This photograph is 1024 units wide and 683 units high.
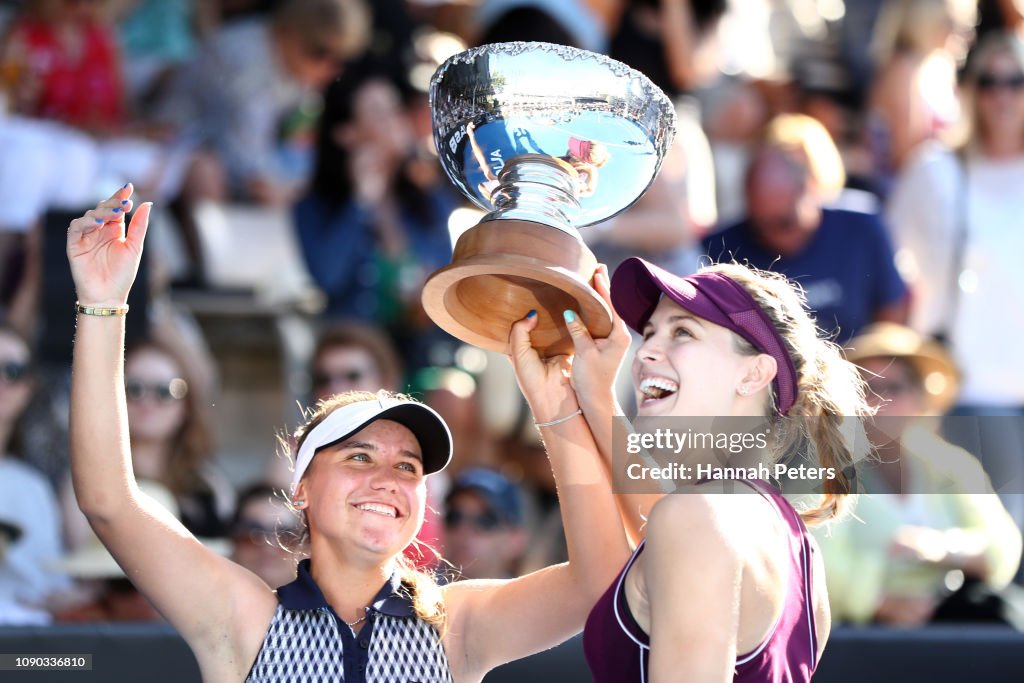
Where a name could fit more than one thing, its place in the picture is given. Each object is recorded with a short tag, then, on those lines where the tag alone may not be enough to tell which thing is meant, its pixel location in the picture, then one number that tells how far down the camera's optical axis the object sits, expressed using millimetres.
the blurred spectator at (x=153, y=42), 12914
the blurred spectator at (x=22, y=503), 8758
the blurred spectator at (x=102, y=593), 8742
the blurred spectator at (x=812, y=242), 10266
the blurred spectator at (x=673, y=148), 10617
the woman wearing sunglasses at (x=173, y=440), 9383
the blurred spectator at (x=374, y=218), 11109
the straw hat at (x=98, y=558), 8820
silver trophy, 5270
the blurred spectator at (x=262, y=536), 8844
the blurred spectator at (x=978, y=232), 10523
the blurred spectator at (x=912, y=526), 8727
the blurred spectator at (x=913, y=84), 12773
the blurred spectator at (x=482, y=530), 9383
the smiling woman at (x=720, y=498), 4285
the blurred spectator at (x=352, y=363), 10070
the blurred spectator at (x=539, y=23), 10578
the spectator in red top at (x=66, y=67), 11891
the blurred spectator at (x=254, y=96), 12211
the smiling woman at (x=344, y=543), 5180
